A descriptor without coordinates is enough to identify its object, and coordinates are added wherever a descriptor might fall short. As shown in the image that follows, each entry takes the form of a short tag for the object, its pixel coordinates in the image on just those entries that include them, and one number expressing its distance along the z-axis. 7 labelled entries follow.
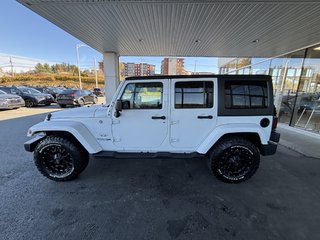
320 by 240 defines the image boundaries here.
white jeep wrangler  3.07
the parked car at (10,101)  10.84
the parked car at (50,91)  17.80
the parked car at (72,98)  12.52
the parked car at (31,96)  13.31
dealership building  4.44
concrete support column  10.00
